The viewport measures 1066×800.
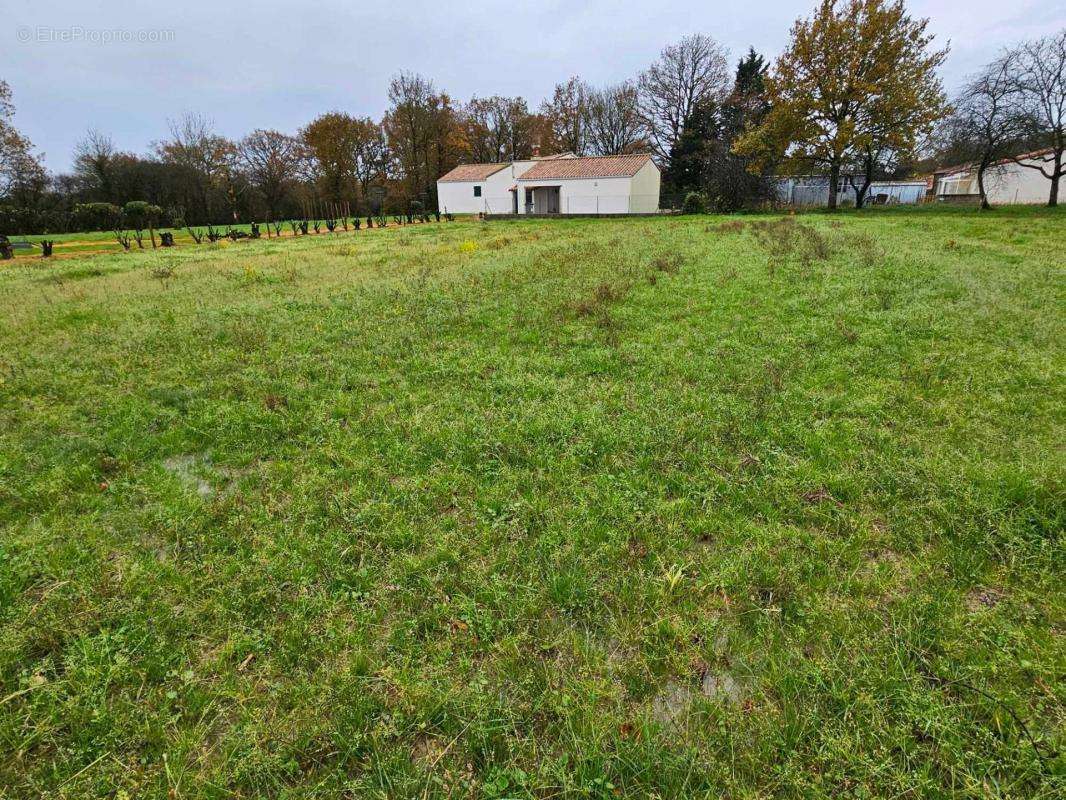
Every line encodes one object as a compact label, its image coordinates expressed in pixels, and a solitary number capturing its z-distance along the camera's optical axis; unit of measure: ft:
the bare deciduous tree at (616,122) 153.79
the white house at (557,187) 116.16
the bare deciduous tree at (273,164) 153.79
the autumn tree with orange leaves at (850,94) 85.56
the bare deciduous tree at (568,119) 164.14
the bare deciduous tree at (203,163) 136.67
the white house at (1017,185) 97.09
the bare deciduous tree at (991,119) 71.26
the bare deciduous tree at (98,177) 123.75
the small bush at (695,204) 104.99
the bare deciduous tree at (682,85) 135.64
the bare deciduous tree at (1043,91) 70.18
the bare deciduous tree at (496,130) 165.48
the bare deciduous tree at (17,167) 84.94
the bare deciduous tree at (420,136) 155.74
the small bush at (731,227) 60.30
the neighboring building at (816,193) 121.75
